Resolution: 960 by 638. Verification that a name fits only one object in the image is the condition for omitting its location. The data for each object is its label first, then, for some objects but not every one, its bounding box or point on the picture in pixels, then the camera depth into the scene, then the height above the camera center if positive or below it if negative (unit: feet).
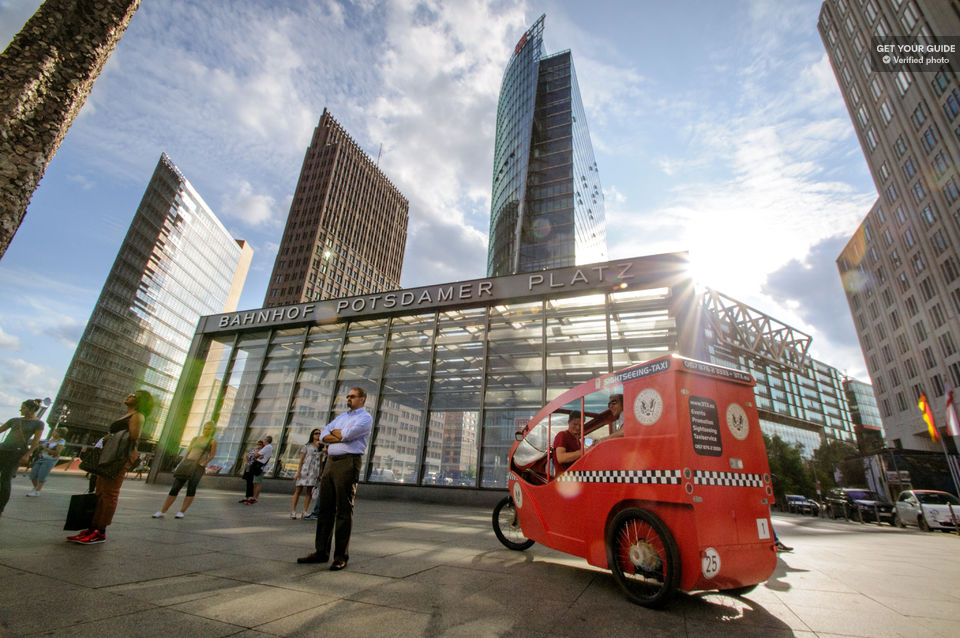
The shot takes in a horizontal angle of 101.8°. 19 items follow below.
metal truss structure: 106.42 +40.50
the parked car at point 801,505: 102.44 -5.41
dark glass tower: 148.36 +116.89
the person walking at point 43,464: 32.71 -1.61
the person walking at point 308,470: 29.55 -0.89
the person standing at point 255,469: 37.40 -1.31
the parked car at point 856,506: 67.62 -3.23
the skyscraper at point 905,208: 126.93 +98.53
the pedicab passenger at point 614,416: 14.00 +2.18
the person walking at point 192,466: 24.26 -0.86
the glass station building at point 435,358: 46.88 +13.81
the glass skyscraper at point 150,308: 237.86 +89.40
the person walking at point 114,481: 15.71 -1.35
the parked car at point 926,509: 52.42 -2.35
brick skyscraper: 269.23 +169.85
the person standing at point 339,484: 14.23 -0.86
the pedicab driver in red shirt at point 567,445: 15.79 +1.07
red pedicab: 11.23 -0.35
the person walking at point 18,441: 19.24 +0.09
